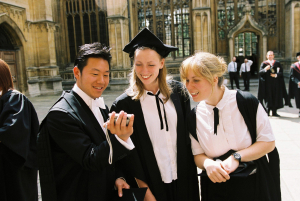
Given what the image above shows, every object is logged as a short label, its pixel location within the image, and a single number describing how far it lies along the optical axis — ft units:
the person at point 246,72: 42.58
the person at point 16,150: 7.45
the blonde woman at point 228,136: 5.43
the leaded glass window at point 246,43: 54.24
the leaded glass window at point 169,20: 53.06
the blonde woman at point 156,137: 6.28
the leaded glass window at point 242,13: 50.42
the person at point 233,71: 42.97
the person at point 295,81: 23.89
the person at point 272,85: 24.40
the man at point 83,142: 4.59
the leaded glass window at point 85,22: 55.88
